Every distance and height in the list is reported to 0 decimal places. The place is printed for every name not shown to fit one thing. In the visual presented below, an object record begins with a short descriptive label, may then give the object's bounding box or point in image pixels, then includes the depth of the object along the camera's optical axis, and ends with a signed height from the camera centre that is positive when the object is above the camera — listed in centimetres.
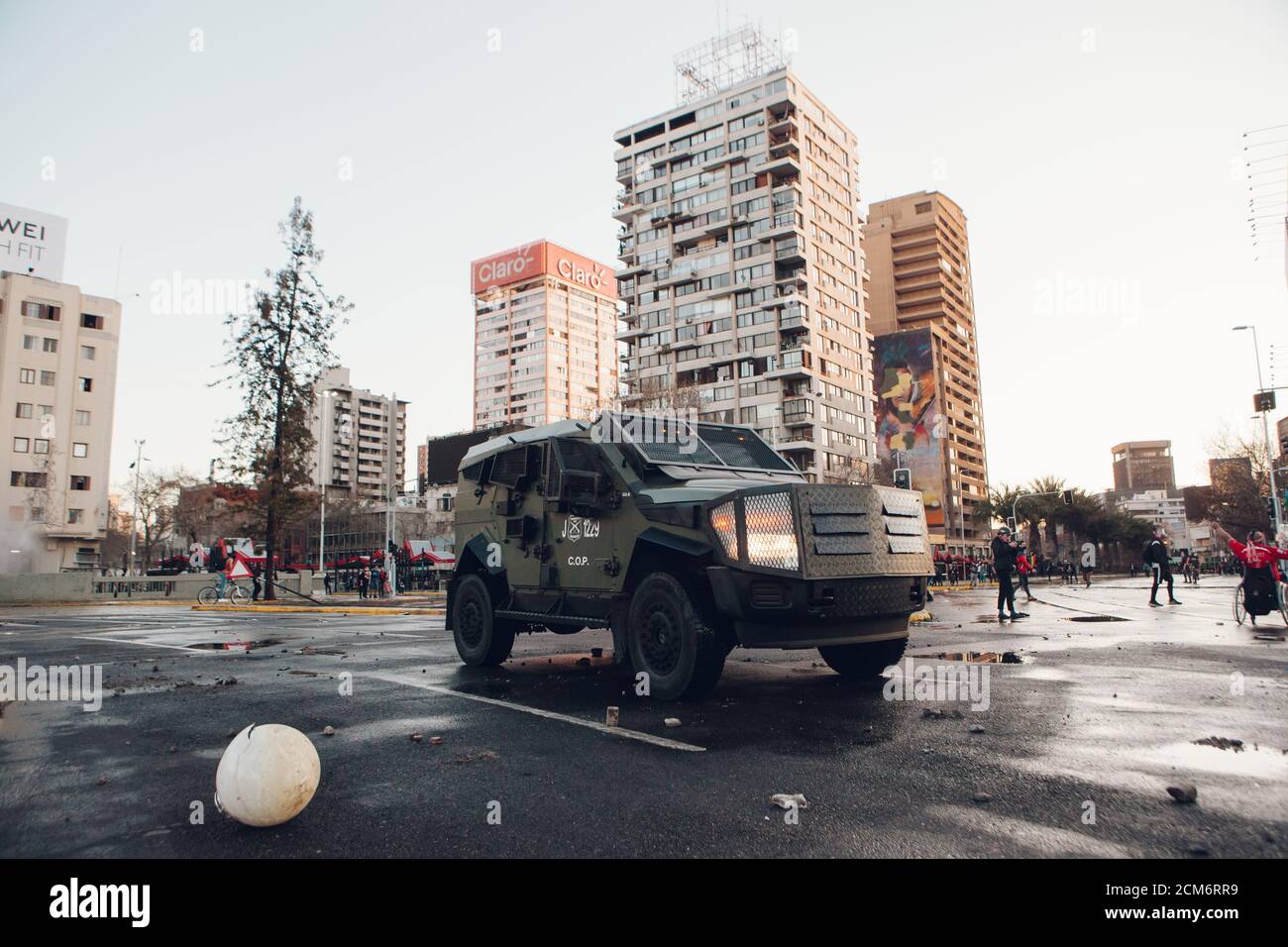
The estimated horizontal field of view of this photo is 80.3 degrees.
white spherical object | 327 -94
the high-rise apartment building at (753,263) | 7719 +3106
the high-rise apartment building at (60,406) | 6612 +1404
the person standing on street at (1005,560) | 1572 -18
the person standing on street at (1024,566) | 2169 -43
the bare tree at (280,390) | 2862 +653
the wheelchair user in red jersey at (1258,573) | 1295 -42
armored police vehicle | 573 +2
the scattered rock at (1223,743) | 437 -112
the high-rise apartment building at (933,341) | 10788 +3245
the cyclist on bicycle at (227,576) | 2343 -49
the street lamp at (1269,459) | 4622 +589
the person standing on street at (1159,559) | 2042 -24
